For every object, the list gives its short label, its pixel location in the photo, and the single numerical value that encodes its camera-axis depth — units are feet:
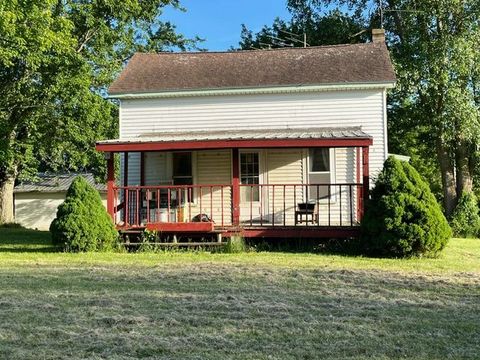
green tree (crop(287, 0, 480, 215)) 67.97
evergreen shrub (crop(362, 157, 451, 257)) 36.35
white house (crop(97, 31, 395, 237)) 49.70
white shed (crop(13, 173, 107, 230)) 113.39
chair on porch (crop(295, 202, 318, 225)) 43.02
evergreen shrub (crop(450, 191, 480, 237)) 67.82
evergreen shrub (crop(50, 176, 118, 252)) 39.60
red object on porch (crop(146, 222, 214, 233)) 41.91
